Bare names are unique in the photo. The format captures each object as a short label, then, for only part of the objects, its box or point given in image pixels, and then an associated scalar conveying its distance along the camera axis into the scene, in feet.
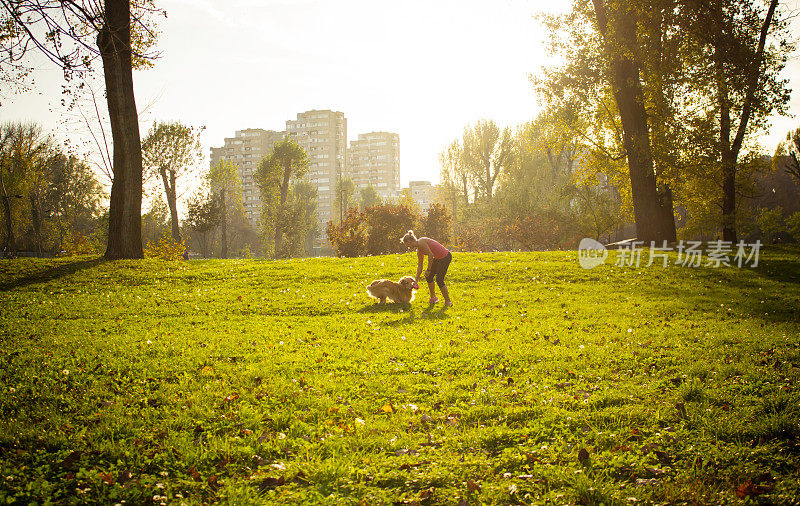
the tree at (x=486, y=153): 189.37
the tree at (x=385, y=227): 109.91
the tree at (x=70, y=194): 180.14
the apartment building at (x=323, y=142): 499.10
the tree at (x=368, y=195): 356.38
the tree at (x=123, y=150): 63.41
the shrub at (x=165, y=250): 99.41
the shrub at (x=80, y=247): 104.17
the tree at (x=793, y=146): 112.61
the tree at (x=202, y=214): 170.30
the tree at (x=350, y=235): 108.37
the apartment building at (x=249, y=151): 503.61
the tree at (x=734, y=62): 67.92
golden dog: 42.39
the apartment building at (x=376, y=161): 568.82
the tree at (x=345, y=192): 315.78
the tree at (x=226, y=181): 205.67
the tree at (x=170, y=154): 159.02
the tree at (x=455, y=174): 205.46
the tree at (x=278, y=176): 204.44
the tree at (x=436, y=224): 119.14
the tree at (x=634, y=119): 71.20
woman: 41.60
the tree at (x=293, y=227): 205.77
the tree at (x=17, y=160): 139.64
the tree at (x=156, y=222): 201.36
